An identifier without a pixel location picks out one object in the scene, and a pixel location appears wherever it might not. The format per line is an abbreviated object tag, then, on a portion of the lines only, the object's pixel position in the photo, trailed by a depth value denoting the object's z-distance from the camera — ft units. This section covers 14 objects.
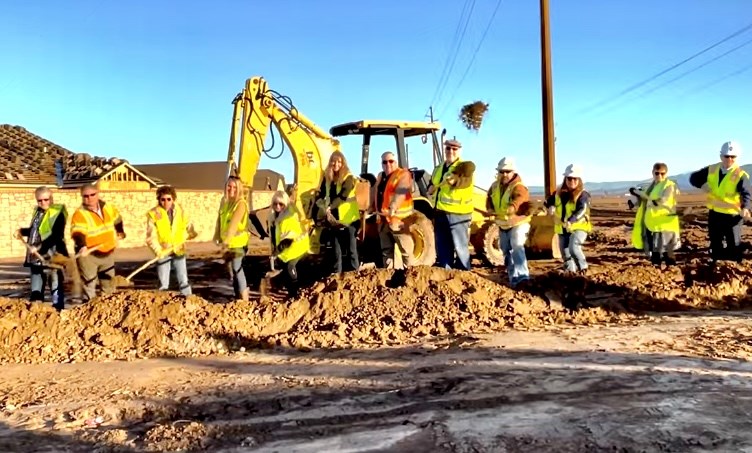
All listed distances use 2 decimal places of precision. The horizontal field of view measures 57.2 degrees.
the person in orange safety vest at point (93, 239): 24.27
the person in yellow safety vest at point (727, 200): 26.96
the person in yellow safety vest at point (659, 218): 29.54
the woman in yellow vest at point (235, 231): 25.02
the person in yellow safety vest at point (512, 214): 25.76
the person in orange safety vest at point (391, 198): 28.07
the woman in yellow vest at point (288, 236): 25.89
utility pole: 54.34
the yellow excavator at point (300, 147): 35.01
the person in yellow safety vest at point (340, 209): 28.14
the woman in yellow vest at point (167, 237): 24.81
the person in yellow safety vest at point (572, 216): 27.20
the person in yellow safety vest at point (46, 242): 25.29
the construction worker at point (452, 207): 26.84
